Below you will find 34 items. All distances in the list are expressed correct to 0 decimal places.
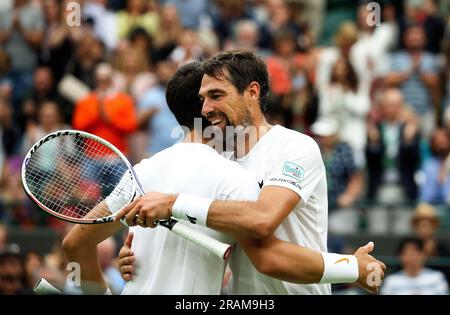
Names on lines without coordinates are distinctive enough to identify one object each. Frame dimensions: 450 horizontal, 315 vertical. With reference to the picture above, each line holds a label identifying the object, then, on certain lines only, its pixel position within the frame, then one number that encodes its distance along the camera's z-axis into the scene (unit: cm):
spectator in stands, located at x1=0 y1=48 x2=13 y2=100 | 1290
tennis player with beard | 538
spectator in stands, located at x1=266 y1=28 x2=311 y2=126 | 1184
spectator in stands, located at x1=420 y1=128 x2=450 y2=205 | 1121
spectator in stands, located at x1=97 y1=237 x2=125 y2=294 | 959
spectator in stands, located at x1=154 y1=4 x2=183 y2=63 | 1277
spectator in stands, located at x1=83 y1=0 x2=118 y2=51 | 1355
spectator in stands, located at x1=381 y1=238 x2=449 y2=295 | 970
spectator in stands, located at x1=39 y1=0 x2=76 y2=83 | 1305
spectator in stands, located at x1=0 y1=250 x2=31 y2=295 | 952
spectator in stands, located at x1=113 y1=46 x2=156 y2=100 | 1218
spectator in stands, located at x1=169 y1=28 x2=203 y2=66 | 1240
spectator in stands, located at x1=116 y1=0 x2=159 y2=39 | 1356
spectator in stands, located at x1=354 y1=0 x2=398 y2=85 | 1243
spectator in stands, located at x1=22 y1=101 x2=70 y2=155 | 1203
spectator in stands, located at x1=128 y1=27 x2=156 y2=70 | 1269
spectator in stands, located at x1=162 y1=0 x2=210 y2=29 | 1368
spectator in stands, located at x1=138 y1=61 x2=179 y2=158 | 1164
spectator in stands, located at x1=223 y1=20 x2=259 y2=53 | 1290
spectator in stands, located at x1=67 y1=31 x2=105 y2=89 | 1279
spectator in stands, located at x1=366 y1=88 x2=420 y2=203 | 1142
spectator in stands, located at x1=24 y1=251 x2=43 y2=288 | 995
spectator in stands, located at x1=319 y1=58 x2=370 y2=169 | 1186
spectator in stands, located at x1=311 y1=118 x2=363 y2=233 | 1062
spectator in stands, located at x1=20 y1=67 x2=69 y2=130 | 1233
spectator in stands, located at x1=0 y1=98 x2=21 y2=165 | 1234
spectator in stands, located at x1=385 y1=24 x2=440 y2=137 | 1230
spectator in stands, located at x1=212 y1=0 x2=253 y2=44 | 1363
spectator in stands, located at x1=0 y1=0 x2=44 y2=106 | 1320
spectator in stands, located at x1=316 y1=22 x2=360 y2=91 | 1240
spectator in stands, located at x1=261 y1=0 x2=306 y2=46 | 1333
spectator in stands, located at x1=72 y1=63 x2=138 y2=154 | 1166
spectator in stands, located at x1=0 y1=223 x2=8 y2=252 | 1061
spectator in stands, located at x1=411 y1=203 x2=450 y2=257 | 1020
